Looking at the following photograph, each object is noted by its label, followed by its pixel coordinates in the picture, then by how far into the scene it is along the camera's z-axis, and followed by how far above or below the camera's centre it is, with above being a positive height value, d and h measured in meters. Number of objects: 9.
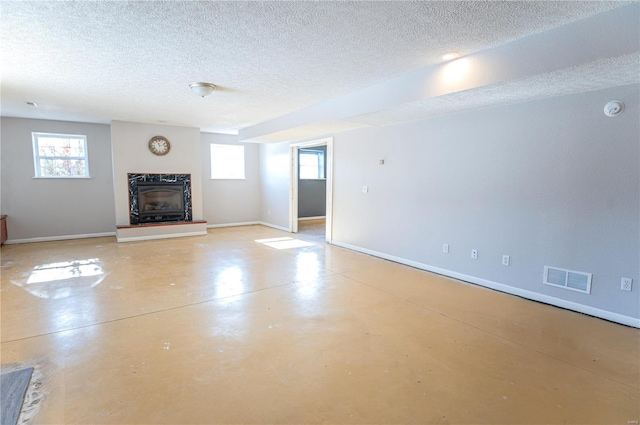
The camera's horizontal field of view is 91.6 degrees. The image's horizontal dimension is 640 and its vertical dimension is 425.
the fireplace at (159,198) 6.35 -0.39
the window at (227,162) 7.93 +0.48
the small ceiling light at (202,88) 3.63 +1.08
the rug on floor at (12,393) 1.65 -1.25
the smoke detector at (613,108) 2.70 +0.66
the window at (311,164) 9.40 +0.51
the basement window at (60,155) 6.07 +0.47
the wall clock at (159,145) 6.41 +0.71
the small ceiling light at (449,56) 2.76 +1.13
